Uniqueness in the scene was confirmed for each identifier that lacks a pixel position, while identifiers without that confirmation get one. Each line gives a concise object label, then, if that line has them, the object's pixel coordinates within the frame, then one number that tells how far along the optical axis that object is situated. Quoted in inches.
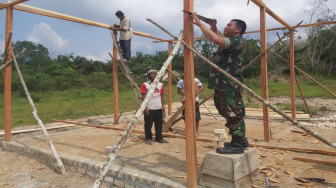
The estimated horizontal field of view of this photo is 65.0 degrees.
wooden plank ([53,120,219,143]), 217.8
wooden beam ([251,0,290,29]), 202.3
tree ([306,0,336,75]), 968.3
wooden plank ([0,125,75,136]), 297.6
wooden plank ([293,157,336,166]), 156.6
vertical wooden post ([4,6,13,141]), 235.0
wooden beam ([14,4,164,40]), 234.9
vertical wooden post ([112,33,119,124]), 321.7
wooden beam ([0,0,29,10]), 221.5
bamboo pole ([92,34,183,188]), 101.0
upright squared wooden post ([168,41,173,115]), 384.8
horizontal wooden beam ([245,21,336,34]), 282.3
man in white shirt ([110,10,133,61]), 286.8
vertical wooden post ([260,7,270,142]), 216.4
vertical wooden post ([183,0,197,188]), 128.3
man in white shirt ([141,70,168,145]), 227.1
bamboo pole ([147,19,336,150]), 94.6
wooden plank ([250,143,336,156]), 177.9
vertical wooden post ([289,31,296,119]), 311.1
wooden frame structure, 129.0
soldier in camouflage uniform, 131.0
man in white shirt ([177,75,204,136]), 245.2
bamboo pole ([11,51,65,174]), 179.6
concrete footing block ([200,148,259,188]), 121.4
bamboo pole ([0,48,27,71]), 226.5
